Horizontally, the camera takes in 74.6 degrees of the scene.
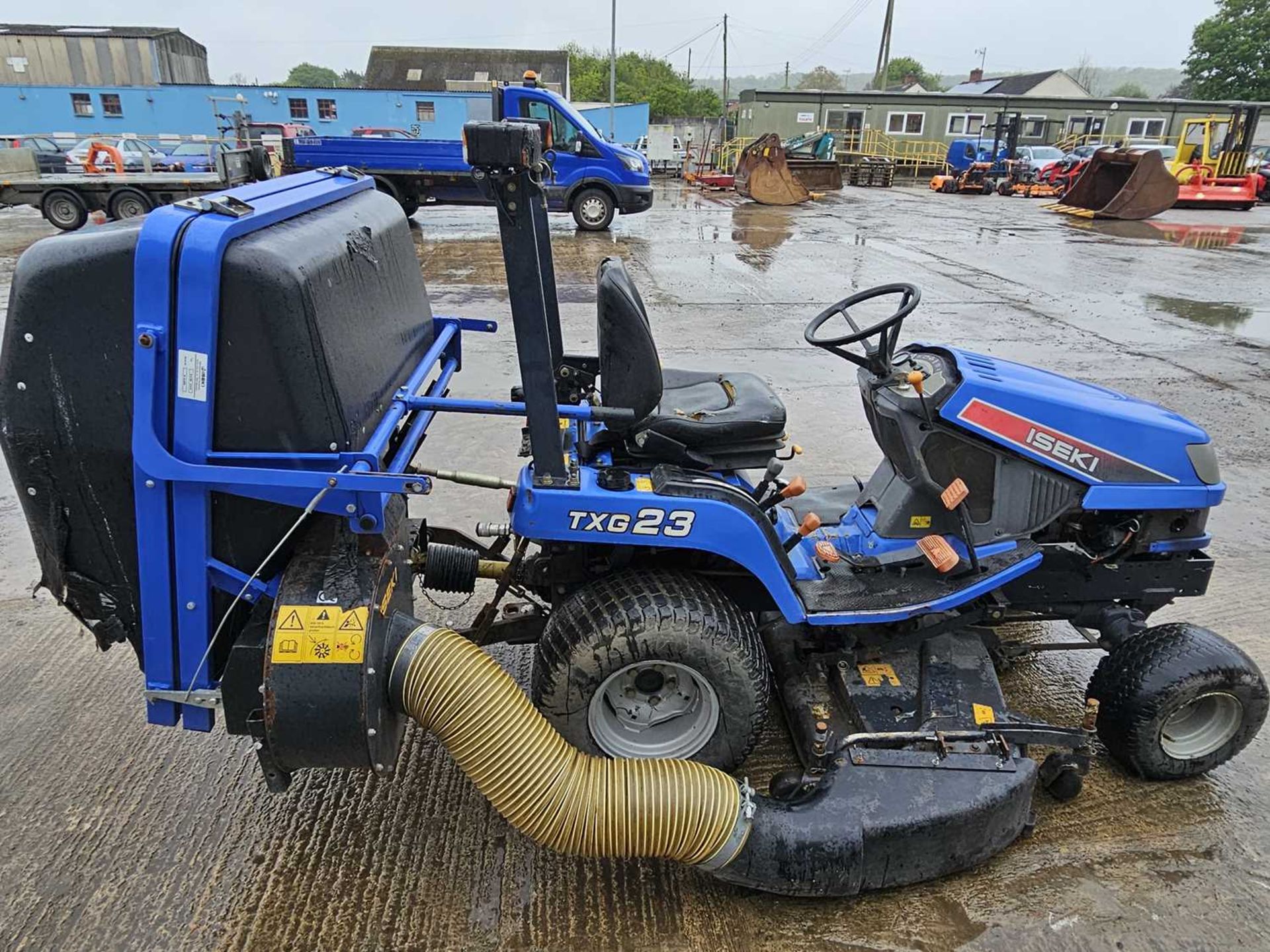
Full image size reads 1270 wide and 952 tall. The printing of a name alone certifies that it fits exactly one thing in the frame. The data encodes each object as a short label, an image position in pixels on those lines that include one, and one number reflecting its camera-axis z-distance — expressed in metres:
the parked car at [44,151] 17.09
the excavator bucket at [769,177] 19.42
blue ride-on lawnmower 1.89
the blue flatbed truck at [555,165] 13.62
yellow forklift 19.45
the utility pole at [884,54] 40.72
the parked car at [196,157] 19.22
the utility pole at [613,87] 26.39
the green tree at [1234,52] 42.00
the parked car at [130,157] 17.16
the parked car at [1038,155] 26.86
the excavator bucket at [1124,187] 17.30
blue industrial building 32.44
